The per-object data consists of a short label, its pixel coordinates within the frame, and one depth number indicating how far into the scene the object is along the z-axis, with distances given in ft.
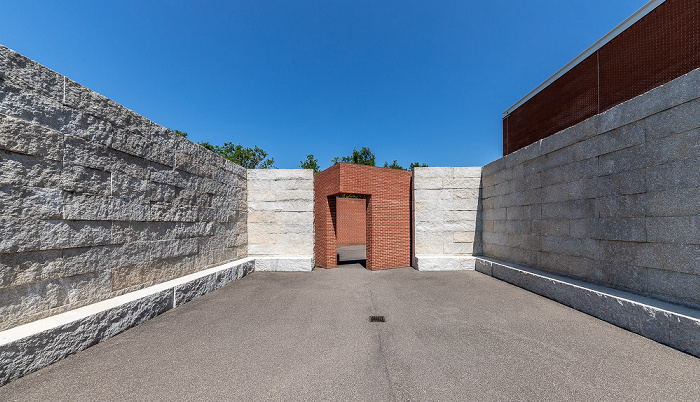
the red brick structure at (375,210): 28.94
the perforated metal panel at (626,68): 25.08
